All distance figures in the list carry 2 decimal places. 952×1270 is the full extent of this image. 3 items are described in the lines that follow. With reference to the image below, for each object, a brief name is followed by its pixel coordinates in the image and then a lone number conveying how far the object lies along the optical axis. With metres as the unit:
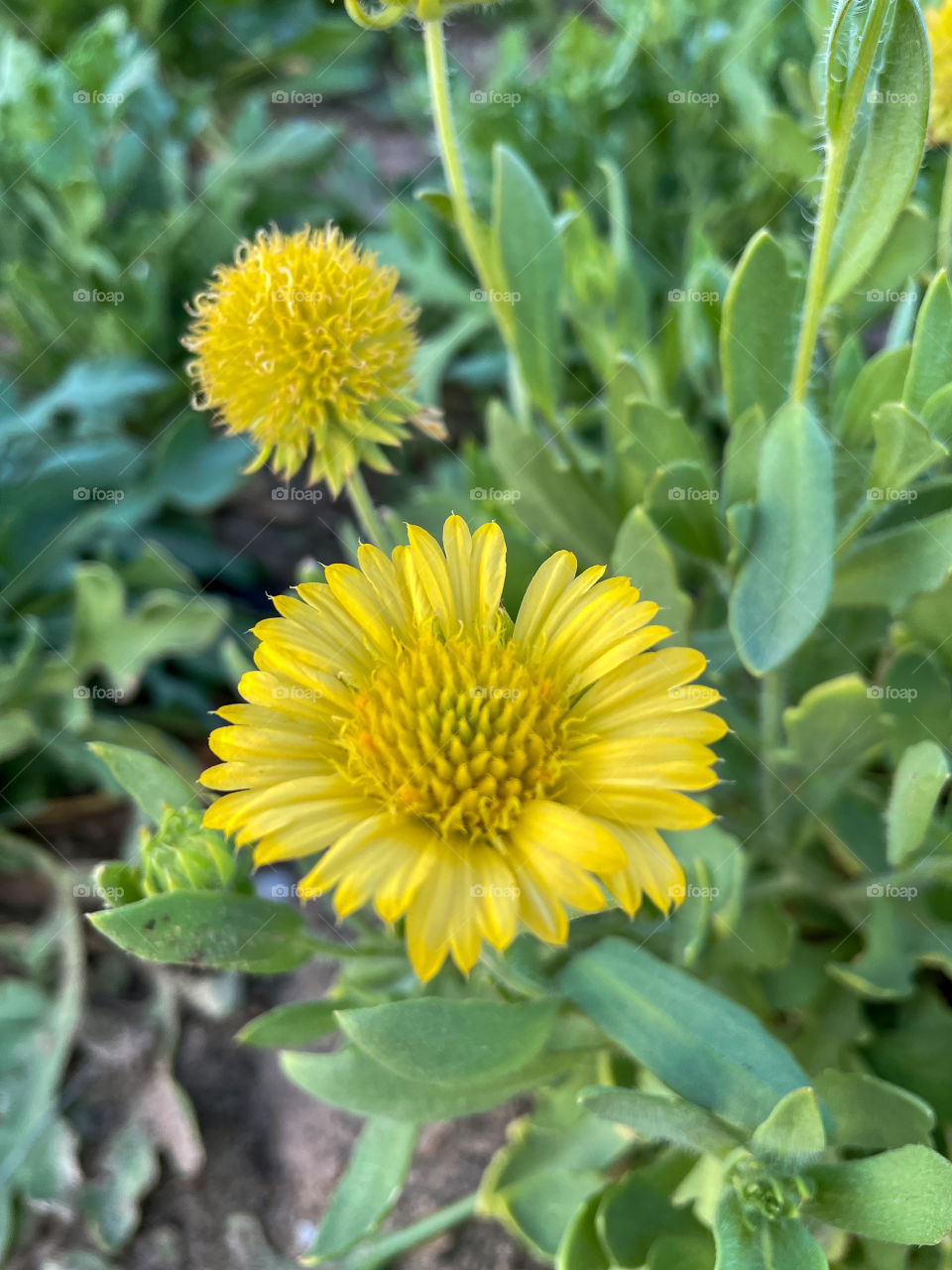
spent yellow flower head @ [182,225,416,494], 0.15
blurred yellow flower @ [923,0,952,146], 0.19
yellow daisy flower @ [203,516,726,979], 0.11
